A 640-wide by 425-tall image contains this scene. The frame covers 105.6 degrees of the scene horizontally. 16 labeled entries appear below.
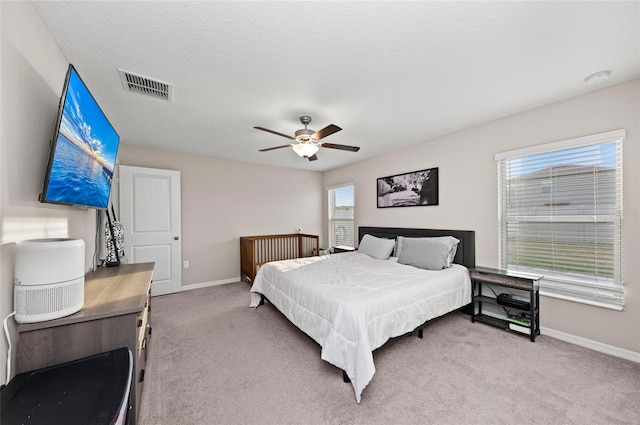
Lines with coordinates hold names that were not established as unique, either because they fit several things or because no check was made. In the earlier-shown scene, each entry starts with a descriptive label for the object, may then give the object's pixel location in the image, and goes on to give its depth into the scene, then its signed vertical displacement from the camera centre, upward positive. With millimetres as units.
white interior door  3811 -118
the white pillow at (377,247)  3822 -582
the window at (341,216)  5418 -99
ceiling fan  2669 +816
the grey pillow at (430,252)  3092 -552
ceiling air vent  2045 +1147
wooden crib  4484 -773
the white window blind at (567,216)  2273 -65
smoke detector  2055 +1148
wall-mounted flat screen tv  1315 +409
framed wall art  3766 +372
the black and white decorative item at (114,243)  2617 -332
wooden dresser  1144 -610
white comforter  1853 -847
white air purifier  1117 -310
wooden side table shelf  2514 -980
